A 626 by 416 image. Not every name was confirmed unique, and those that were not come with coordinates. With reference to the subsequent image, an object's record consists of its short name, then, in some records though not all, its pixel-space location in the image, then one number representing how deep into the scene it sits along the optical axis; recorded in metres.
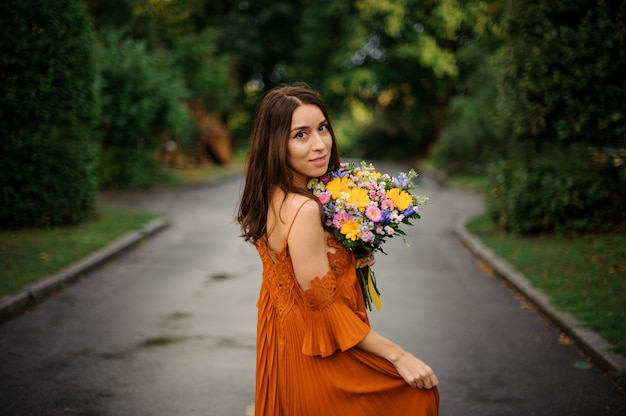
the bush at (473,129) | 19.41
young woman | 2.39
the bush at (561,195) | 9.24
